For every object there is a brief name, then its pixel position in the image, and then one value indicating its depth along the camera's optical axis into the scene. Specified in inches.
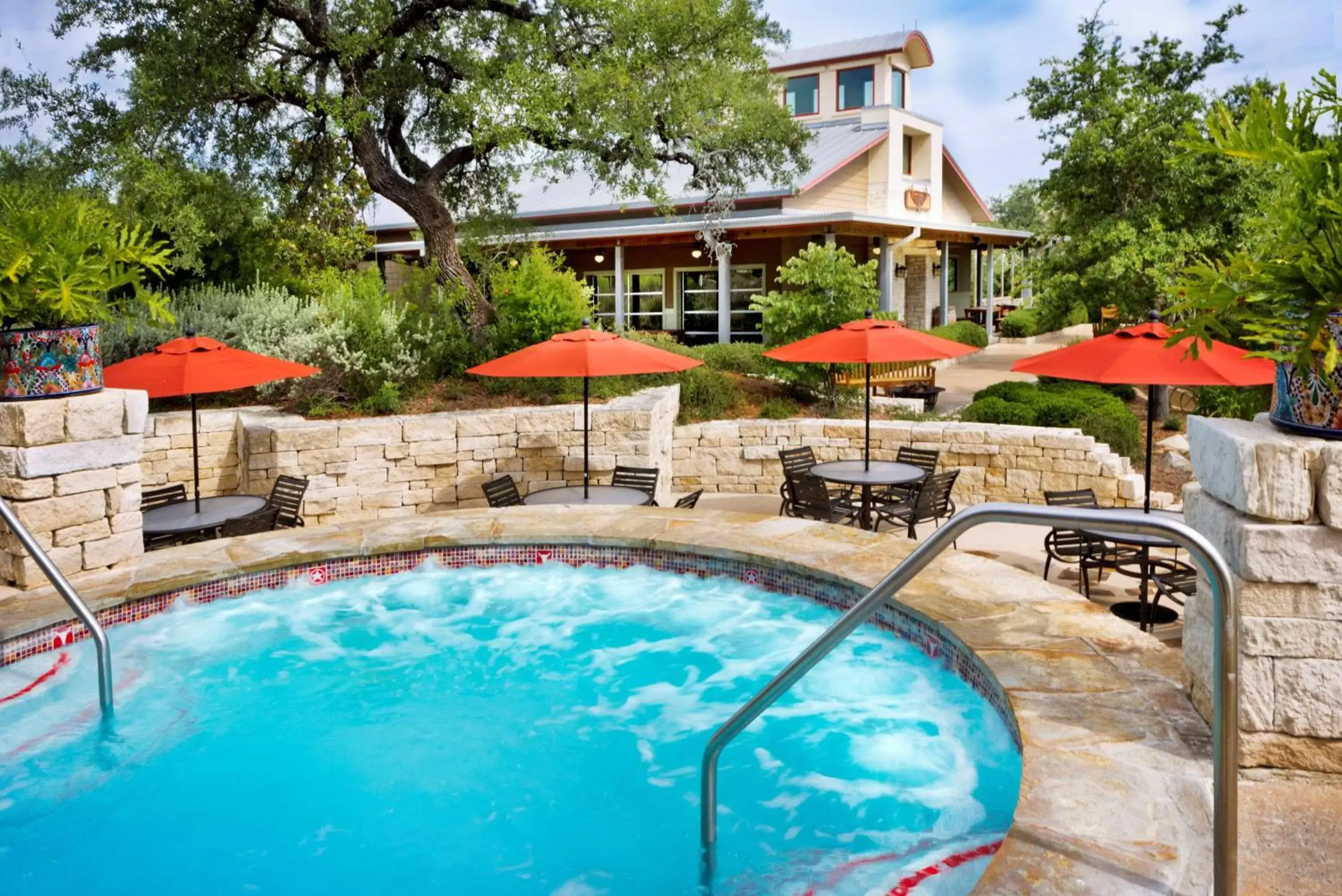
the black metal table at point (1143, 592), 263.6
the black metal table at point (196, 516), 298.8
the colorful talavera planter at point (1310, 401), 129.4
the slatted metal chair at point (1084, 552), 291.3
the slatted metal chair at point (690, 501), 371.6
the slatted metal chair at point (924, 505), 356.2
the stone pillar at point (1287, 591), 128.2
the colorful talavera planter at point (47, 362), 230.4
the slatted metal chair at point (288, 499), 346.3
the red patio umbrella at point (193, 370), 311.3
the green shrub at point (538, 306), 488.4
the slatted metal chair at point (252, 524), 309.6
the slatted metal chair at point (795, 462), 403.5
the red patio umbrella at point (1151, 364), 275.4
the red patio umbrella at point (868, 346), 364.8
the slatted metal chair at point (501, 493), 365.7
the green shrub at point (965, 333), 1039.0
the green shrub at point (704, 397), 514.0
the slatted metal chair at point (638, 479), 374.3
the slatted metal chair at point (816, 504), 360.8
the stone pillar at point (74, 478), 229.6
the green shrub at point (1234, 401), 530.9
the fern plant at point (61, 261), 228.1
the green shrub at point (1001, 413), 494.6
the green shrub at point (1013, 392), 534.3
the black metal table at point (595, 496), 350.9
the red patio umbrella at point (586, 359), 338.0
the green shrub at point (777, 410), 520.4
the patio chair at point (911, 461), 406.0
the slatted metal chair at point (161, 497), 340.5
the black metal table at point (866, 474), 361.4
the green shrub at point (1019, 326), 1304.1
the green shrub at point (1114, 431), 496.4
